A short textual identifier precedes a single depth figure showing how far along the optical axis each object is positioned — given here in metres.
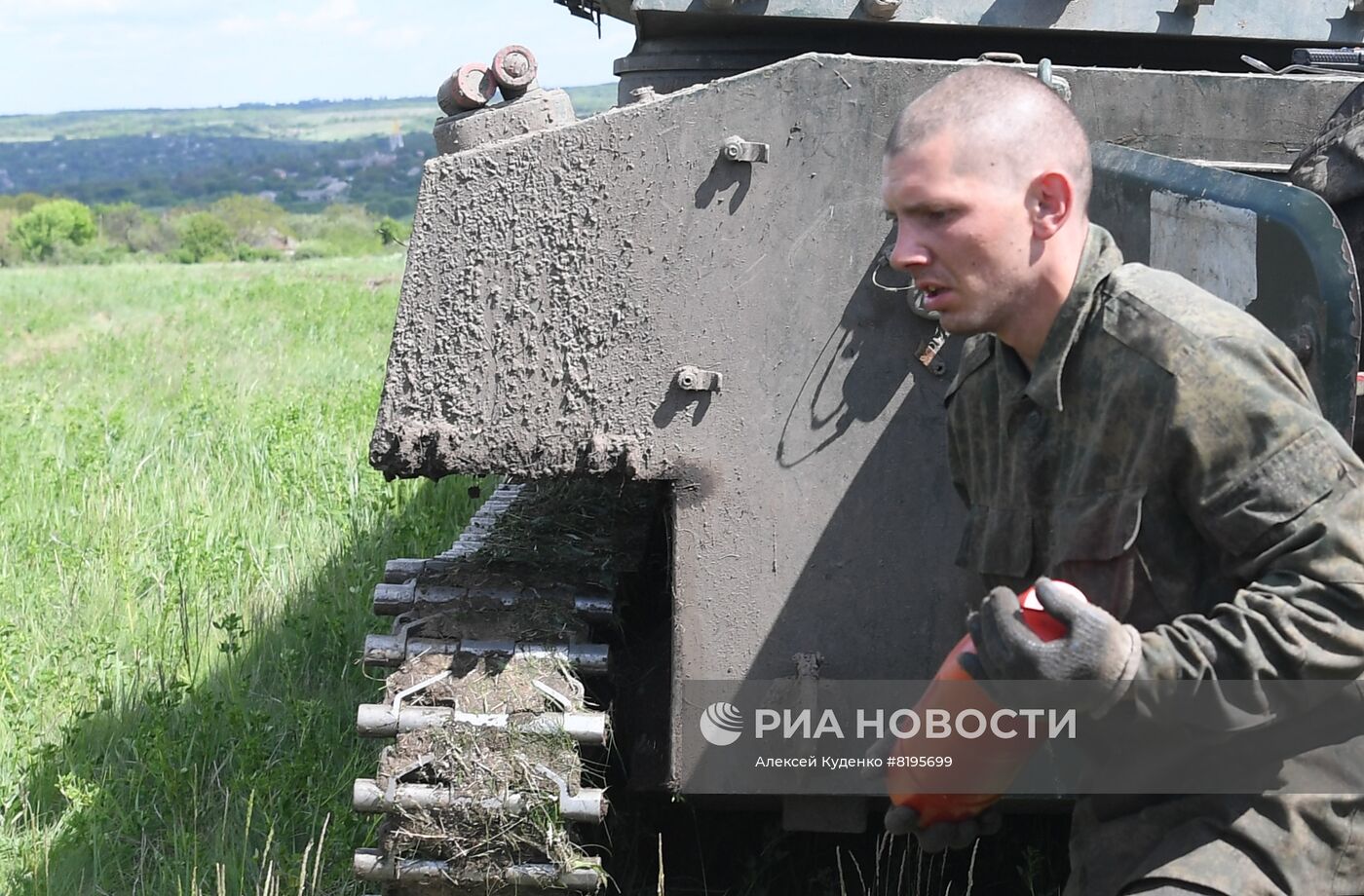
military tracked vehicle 3.03
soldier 2.01
